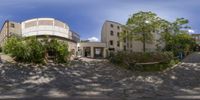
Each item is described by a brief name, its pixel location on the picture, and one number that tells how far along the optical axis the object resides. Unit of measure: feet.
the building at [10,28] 65.39
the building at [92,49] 77.86
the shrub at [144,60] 31.28
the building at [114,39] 81.17
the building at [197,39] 88.71
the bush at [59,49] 32.98
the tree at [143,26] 51.58
